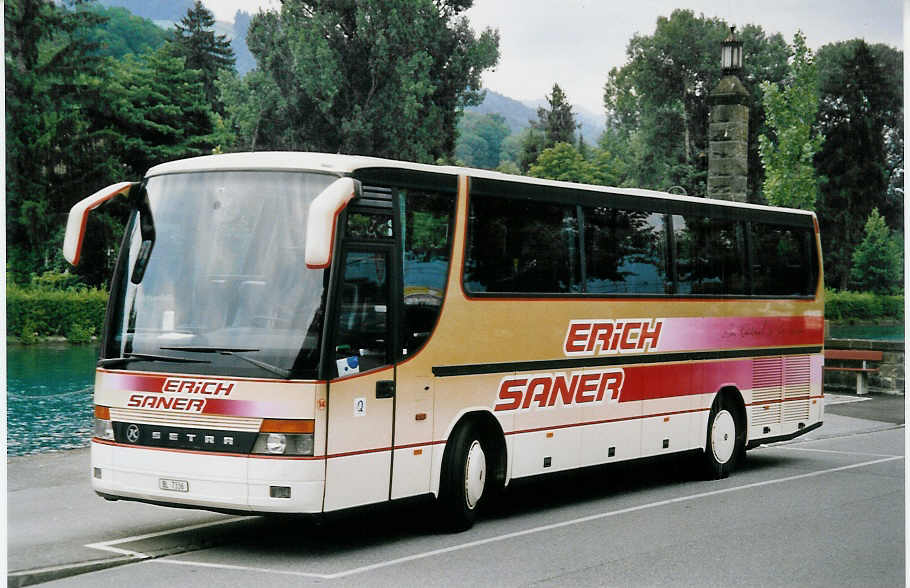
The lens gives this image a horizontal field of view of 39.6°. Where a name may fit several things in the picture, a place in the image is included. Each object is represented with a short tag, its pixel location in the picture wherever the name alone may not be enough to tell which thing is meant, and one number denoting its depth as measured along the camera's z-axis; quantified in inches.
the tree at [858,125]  2615.7
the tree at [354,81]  1968.5
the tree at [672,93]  2974.9
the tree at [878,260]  2539.4
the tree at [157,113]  1889.8
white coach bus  366.0
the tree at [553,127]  4308.6
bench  1089.4
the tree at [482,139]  4832.7
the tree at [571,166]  3233.3
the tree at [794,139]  1656.0
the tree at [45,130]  1750.7
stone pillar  1144.8
